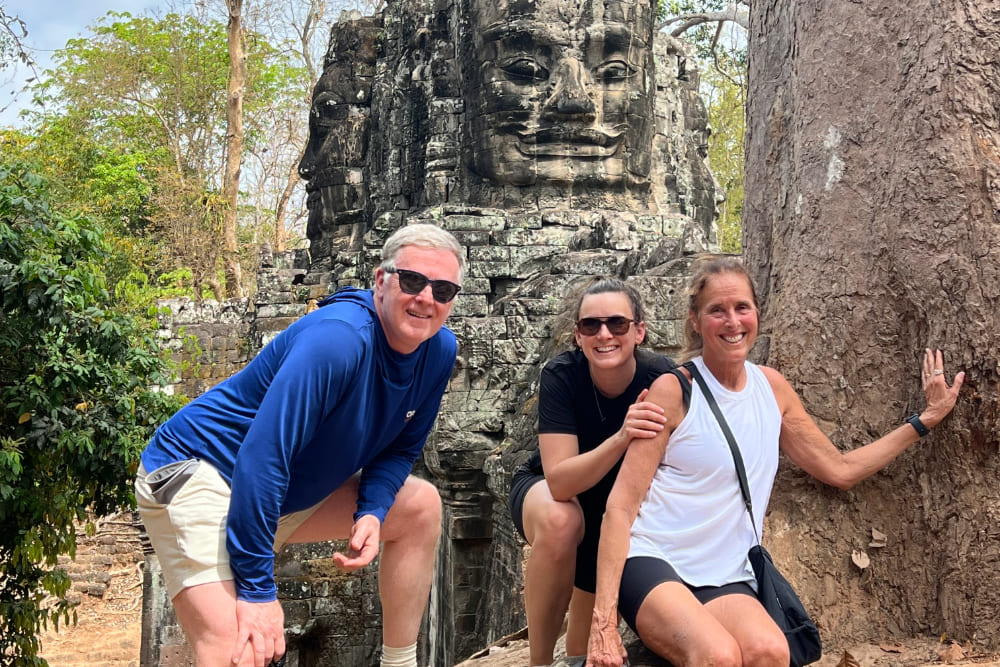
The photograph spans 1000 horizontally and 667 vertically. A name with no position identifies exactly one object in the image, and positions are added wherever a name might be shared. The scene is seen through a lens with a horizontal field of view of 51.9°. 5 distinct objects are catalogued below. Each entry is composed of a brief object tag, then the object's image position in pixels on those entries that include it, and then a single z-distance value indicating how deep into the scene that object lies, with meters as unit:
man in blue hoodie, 2.60
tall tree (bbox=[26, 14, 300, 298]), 27.14
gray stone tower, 7.87
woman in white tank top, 2.61
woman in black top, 3.06
